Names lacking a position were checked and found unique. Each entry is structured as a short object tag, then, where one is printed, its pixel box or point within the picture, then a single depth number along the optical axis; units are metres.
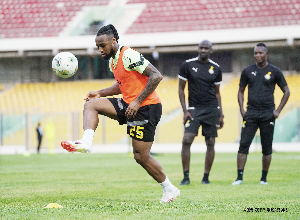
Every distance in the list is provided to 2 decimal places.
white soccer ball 12.05
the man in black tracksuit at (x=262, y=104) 16.83
